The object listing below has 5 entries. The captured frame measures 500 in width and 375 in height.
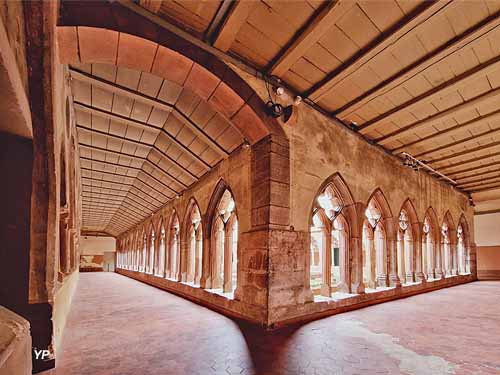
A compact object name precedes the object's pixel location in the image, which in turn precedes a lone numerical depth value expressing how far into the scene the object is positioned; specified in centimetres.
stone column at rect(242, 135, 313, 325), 346
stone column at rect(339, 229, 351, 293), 480
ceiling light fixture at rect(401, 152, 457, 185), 636
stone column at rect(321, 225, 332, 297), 447
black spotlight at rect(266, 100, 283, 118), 371
